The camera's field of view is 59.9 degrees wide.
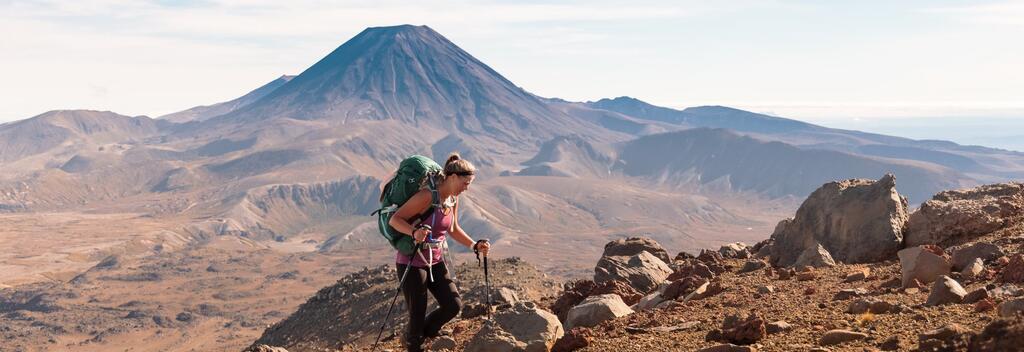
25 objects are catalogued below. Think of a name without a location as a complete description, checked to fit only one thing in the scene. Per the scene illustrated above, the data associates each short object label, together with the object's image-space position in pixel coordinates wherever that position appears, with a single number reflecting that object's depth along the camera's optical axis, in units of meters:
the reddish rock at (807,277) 11.43
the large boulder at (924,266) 9.88
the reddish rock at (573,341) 8.49
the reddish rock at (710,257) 14.81
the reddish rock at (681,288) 11.40
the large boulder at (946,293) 8.20
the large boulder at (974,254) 10.43
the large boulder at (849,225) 12.79
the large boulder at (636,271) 14.28
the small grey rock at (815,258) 12.42
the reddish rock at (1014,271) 8.95
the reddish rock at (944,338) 5.58
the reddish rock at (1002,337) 4.97
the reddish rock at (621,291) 12.60
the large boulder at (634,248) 17.80
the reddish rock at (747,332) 7.48
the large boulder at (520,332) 8.59
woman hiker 7.95
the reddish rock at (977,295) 8.08
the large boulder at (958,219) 12.31
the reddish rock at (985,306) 7.59
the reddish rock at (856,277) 10.90
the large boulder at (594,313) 10.12
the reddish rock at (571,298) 12.78
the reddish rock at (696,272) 12.92
